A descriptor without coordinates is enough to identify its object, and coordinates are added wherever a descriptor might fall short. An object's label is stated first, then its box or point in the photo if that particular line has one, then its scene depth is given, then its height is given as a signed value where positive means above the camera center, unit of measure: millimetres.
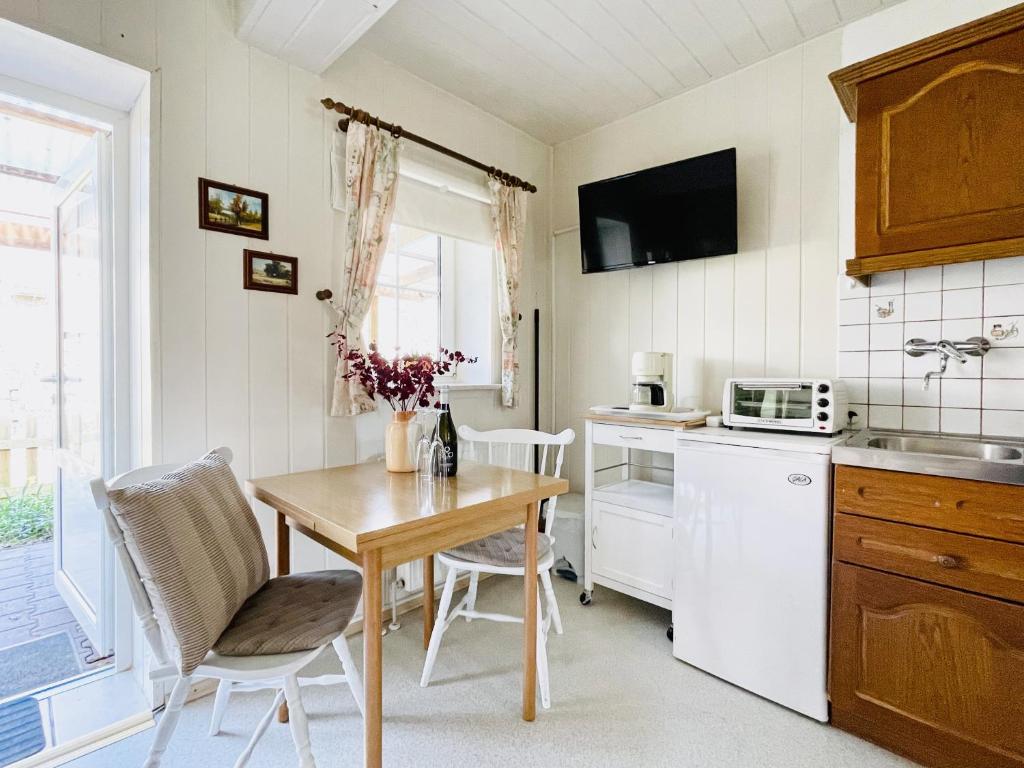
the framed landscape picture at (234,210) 1787 +642
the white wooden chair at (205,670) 1117 -697
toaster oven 1798 -114
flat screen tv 2322 +848
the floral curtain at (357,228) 2137 +670
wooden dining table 1195 -389
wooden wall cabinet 1500 +771
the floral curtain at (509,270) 2820 +630
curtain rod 2117 +1172
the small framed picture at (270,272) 1896 +425
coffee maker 2379 -35
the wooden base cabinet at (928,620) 1336 -730
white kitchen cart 2182 -693
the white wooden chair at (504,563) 1755 -694
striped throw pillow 1068 -426
